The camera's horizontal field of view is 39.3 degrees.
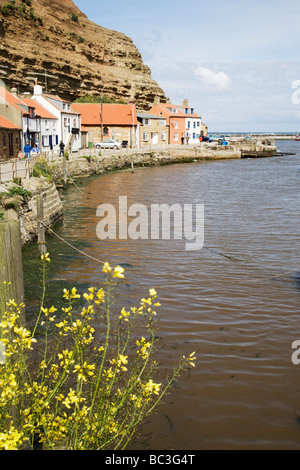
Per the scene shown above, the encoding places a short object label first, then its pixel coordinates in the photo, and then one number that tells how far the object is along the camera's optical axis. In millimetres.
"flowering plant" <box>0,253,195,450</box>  4359
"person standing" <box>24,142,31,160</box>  34291
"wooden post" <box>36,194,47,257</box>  15242
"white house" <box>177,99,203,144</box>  90375
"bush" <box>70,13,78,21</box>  101688
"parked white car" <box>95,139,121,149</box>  66875
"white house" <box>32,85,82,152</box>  54531
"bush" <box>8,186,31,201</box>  16500
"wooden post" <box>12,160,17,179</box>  18455
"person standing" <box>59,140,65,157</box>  46144
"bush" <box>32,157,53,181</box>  23391
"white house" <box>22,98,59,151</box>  44791
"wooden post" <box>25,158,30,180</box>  20848
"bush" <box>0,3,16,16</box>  74750
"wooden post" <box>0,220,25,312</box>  5328
